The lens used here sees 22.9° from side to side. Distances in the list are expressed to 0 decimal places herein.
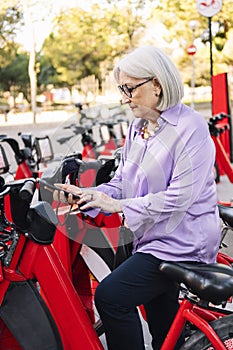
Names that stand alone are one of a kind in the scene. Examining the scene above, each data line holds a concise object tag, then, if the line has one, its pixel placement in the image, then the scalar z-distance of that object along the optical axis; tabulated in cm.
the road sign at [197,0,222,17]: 1021
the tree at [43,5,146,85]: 3041
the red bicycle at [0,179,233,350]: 201
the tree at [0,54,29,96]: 4338
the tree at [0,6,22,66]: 2253
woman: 205
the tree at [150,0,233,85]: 2641
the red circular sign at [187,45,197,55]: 1700
